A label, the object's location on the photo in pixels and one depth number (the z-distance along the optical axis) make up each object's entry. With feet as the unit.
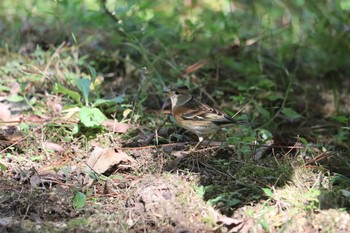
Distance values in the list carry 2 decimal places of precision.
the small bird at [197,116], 31.48
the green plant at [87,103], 31.99
